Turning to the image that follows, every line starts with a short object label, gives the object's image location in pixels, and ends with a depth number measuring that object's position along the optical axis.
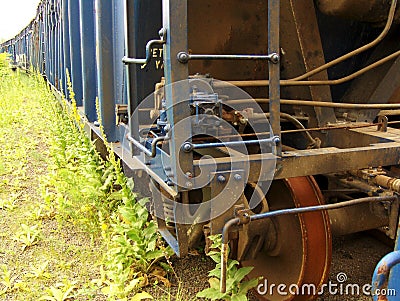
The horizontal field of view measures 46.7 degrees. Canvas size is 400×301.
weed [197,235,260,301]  2.65
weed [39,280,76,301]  3.15
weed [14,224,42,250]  4.14
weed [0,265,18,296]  3.38
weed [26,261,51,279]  3.51
